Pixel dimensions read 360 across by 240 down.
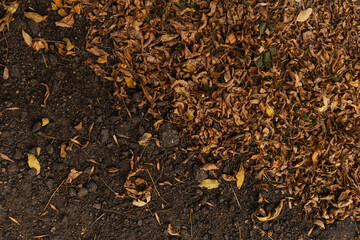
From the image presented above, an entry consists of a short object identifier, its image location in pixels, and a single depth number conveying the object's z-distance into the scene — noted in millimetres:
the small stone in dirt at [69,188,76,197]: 1645
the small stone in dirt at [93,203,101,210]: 1670
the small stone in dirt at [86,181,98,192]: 1666
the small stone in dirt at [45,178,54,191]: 1631
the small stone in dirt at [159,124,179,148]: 1714
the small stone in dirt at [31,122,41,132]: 1613
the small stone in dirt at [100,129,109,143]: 1678
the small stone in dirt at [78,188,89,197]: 1646
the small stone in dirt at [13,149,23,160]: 1605
